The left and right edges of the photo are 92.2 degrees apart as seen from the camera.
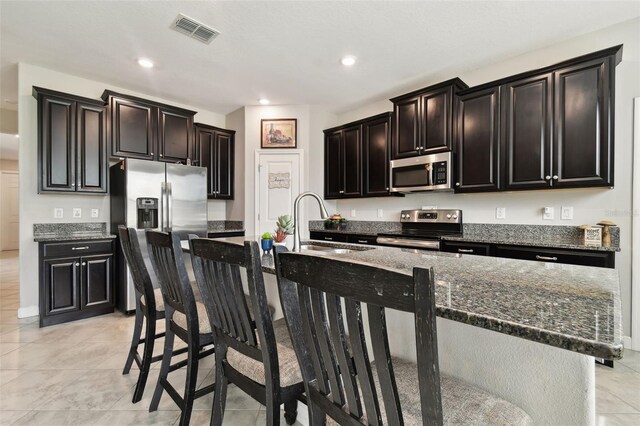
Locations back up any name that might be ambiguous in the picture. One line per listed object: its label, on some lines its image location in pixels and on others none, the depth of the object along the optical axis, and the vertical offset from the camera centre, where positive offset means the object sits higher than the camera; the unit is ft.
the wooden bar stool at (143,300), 5.81 -1.83
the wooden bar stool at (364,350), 1.84 -1.02
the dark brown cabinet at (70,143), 10.83 +2.46
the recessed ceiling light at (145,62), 10.84 +5.28
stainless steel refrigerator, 11.37 +0.37
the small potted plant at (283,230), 6.49 -0.42
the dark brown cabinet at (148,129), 12.17 +3.42
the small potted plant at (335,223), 15.74 -0.65
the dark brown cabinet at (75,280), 10.14 -2.42
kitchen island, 2.04 -0.82
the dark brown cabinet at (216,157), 15.23 +2.72
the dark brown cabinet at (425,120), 11.04 +3.44
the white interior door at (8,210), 26.68 +0.02
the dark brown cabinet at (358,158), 13.51 +2.44
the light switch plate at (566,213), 9.37 -0.08
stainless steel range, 10.95 -0.76
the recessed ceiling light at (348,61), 10.70 +5.30
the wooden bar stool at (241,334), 3.24 -1.49
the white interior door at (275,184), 15.51 +1.33
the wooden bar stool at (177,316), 4.64 -1.81
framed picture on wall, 15.59 +3.93
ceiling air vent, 8.58 +5.29
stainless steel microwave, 11.05 +1.43
